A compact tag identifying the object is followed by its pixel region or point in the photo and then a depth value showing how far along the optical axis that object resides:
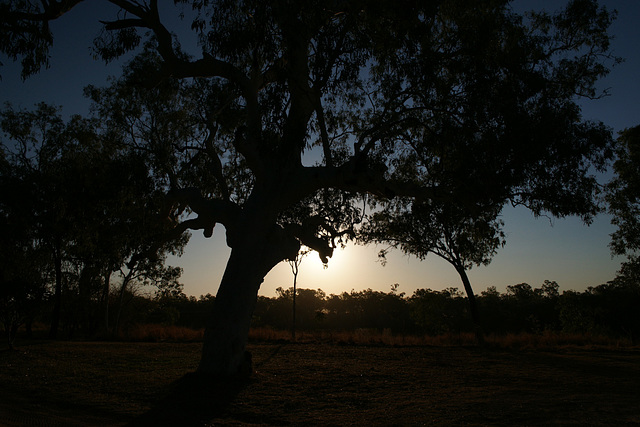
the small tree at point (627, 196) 18.02
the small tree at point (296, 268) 20.14
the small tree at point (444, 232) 12.12
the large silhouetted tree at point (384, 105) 9.21
